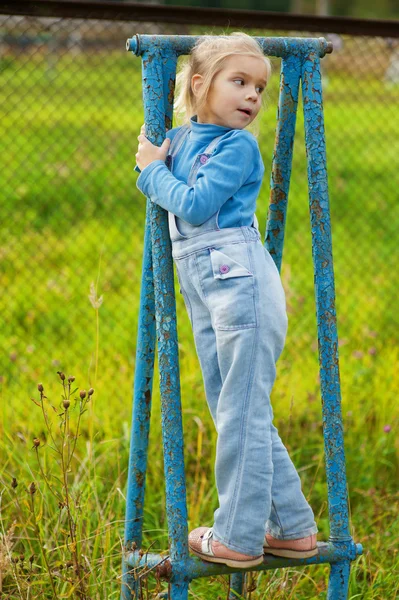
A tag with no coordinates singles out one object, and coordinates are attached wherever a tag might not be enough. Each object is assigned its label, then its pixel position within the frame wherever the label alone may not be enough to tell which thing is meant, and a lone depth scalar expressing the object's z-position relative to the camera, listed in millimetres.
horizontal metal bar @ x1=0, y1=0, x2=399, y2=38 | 5629
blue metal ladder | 3820
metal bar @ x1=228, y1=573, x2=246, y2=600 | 4527
